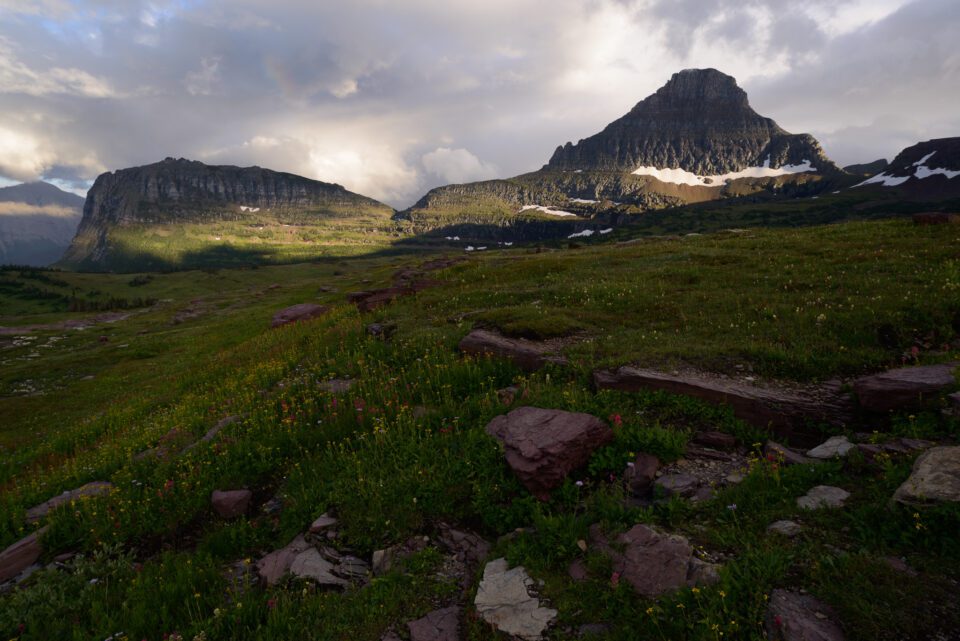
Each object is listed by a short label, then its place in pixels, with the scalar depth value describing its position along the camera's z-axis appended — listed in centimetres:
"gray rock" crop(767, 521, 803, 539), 599
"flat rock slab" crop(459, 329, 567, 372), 1355
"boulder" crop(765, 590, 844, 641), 453
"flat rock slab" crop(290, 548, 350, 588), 704
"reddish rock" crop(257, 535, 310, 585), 719
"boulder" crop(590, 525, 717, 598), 563
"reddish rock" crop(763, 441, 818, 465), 766
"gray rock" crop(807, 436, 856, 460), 778
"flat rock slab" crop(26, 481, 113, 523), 1055
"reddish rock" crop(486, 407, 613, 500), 800
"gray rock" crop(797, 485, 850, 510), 640
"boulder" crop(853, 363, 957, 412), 845
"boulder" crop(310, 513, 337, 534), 816
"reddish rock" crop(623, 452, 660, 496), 782
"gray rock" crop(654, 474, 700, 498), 750
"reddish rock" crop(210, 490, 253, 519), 927
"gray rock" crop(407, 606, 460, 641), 587
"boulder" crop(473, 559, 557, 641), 562
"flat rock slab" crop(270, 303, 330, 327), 3431
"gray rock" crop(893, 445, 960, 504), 559
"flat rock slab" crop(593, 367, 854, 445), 914
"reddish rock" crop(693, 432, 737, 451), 889
